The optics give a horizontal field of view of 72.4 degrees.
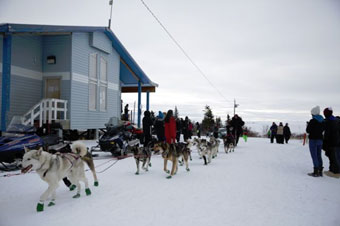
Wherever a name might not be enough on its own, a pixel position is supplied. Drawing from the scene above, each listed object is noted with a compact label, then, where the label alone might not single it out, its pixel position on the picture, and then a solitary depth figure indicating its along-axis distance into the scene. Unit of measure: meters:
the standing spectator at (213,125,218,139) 17.83
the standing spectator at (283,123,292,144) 20.07
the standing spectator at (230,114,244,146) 14.95
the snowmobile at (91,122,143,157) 9.27
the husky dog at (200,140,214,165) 8.80
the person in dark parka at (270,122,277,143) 19.73
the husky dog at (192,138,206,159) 9.41
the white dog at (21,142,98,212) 3.86
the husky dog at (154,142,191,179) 6.67
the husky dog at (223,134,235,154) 12.41
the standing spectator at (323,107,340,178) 6.81
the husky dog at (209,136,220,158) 9.95
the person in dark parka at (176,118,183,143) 15.59
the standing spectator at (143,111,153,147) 11.25
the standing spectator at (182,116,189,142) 17.66
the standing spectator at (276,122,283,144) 19.03
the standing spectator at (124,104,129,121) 22.70
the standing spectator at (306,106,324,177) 6.86
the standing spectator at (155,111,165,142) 11.34
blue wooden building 11.20
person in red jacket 9.46
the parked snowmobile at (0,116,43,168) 6.30
